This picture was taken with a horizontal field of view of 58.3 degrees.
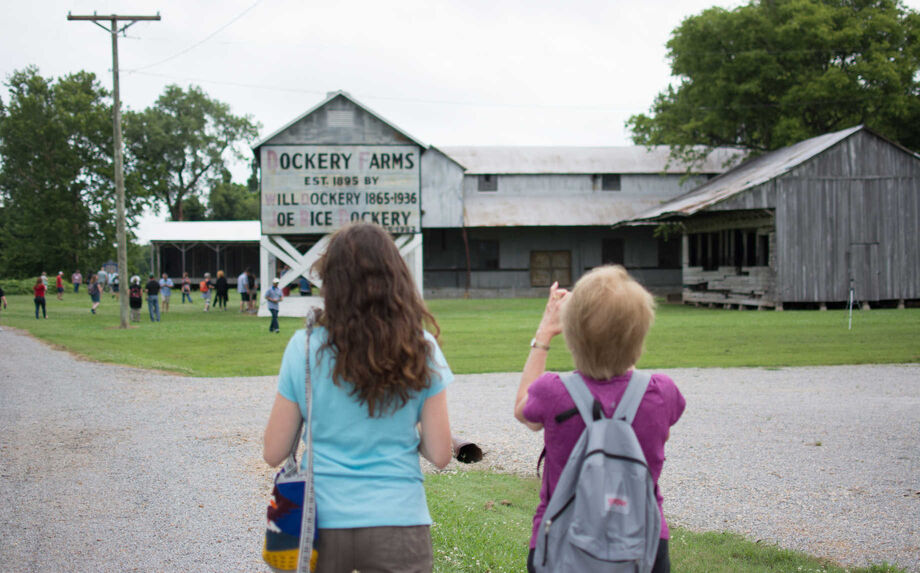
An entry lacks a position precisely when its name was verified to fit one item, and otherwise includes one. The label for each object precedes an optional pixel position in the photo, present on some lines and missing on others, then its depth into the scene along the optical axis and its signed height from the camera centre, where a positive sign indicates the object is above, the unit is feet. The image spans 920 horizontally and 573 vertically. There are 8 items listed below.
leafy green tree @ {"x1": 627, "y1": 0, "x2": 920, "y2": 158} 111.65 +26.73
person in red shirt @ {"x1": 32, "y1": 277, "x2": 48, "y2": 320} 92.39 -2.05
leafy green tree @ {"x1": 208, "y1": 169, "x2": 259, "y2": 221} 266.16 +22.31
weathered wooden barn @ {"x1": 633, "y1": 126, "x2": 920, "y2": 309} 89.97 +4.44
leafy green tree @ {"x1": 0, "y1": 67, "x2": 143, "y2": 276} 187.73 +24.16
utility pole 78.79 +9.26
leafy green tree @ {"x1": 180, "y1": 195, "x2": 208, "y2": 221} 269.23 +20.70
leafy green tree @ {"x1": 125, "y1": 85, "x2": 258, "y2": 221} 253.85 +42.12
